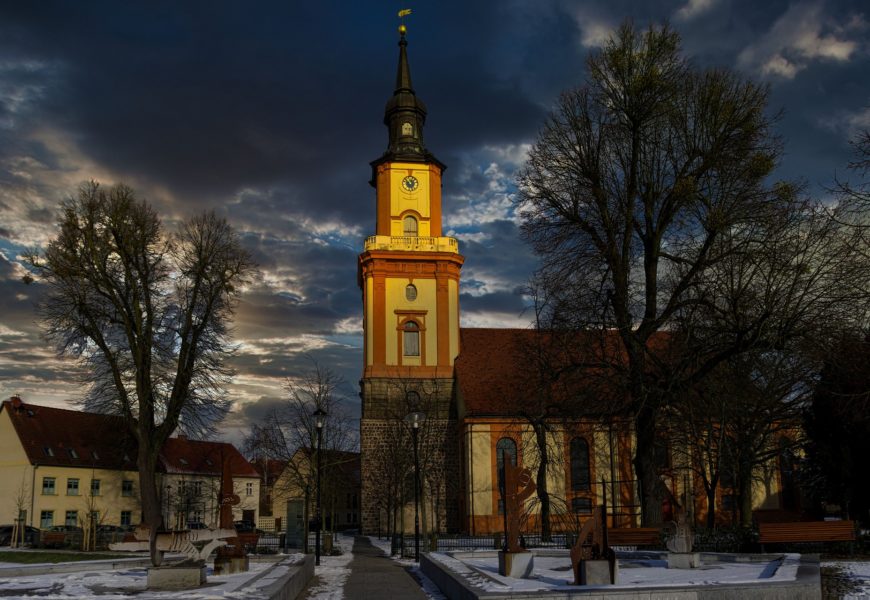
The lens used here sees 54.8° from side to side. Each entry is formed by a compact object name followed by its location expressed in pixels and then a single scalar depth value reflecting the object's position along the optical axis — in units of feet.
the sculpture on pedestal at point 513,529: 49.19
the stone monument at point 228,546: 53.42
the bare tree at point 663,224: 69.67
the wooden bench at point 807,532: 61.87
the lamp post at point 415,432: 86.54
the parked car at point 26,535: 124.36
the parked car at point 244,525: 185.66
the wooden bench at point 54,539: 116.37
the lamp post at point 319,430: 83.13
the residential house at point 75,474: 161.79
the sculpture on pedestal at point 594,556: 41.81
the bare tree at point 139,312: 106.32
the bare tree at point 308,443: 132.57
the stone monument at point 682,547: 51.70
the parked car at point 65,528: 140.05
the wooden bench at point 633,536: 67.36
